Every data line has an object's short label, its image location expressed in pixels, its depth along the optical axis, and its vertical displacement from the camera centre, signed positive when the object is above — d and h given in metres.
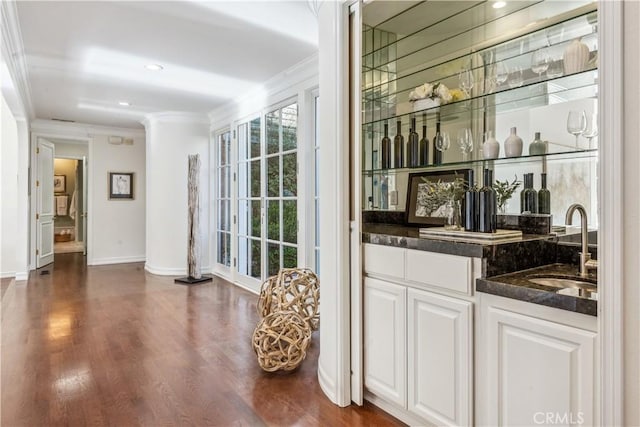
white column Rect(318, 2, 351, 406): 2.22 +0.08
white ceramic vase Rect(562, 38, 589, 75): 1.77 +0.68
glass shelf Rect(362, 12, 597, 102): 2.02 +0.89
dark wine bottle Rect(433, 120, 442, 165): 2.49 +0.36
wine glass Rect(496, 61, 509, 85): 2.18 +0.74
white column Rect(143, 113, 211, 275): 6.26 +0.40
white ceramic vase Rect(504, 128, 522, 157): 2.14 +0.34
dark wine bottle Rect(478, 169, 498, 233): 1.90 +0.00
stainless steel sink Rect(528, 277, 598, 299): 1.72 -0.32
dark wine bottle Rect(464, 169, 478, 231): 1.94 +0.00
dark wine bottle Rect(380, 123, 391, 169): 2.73 +0.41
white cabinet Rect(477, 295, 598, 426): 1.33 -0.57
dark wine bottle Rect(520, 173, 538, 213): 2.18 +0.07
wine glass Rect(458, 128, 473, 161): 2.38 +0.40
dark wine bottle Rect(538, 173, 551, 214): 2.13 +0.05
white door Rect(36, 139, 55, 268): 6.64 +0.14
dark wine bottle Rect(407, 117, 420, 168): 2.61 +0.40
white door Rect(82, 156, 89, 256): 8.09 +0.21
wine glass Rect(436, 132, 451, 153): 2.46 +0.42
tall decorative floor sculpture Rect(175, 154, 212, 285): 5.72 -0.20
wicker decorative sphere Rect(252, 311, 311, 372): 2.62 -0.88
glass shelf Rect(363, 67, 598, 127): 1.90 +0.60
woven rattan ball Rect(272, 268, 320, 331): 3.27 -0.68
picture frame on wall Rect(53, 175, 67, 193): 10.59 +0.75
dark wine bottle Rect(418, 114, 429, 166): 2.57 +0.40
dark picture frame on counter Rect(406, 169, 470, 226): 2.54 +0.07
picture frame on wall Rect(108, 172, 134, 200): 7.36 +0.48
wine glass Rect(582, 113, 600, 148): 1.87 +0.38
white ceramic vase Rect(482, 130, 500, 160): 2.24 +0.34
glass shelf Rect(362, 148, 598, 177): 1.97 +0.27
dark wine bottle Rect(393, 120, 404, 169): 2.67 +0.41
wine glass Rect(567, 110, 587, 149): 1.90 +0.41
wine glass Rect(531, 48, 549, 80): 2.04 +0.76
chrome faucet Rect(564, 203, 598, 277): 1.75 -0.15
